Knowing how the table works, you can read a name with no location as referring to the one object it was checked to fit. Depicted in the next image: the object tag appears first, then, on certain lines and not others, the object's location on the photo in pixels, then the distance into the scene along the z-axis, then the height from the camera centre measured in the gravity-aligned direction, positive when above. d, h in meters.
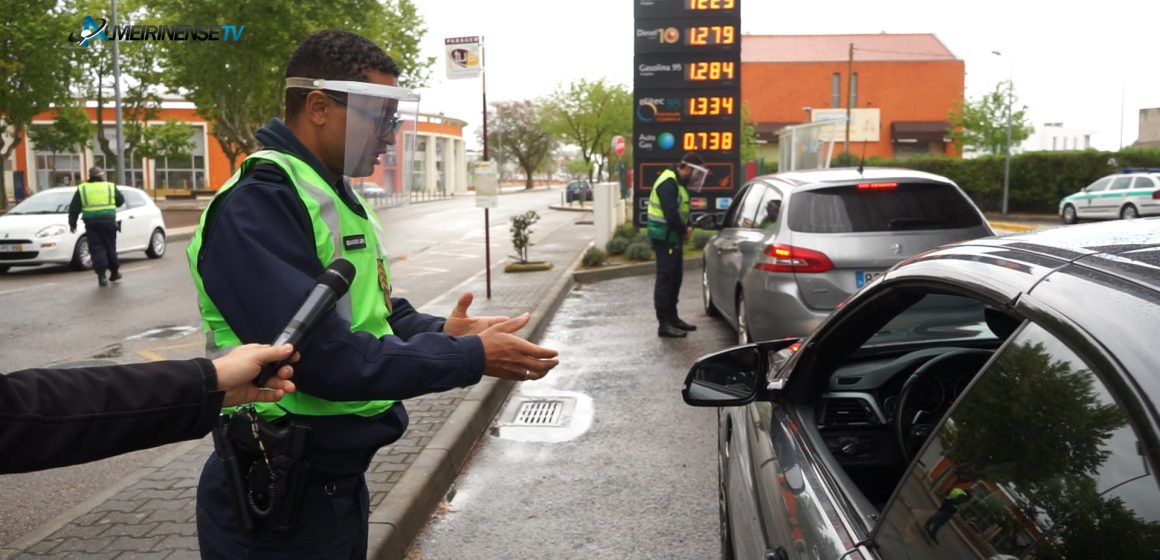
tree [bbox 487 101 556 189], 92.00 +4.09
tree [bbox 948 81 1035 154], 53.94 +3.04
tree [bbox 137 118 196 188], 57.31 +2.07
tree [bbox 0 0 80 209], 29.33 +3.80
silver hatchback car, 6.82 -0.41
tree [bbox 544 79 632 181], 52.91 +3.39
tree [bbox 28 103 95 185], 51.53 +2.32
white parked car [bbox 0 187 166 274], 16.53 -1.05
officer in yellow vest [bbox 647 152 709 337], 9.70 -0.64
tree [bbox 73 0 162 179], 38.59 +4.59
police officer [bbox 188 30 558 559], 2.08 -0.28
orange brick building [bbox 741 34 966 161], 66.00 +5.78
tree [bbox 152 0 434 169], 33.84 +4.77
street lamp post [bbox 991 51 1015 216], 38.03 +0.25
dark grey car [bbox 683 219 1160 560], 1.38 -0.47
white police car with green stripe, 28.53 -0.61
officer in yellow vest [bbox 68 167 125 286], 14.71 -0.66
